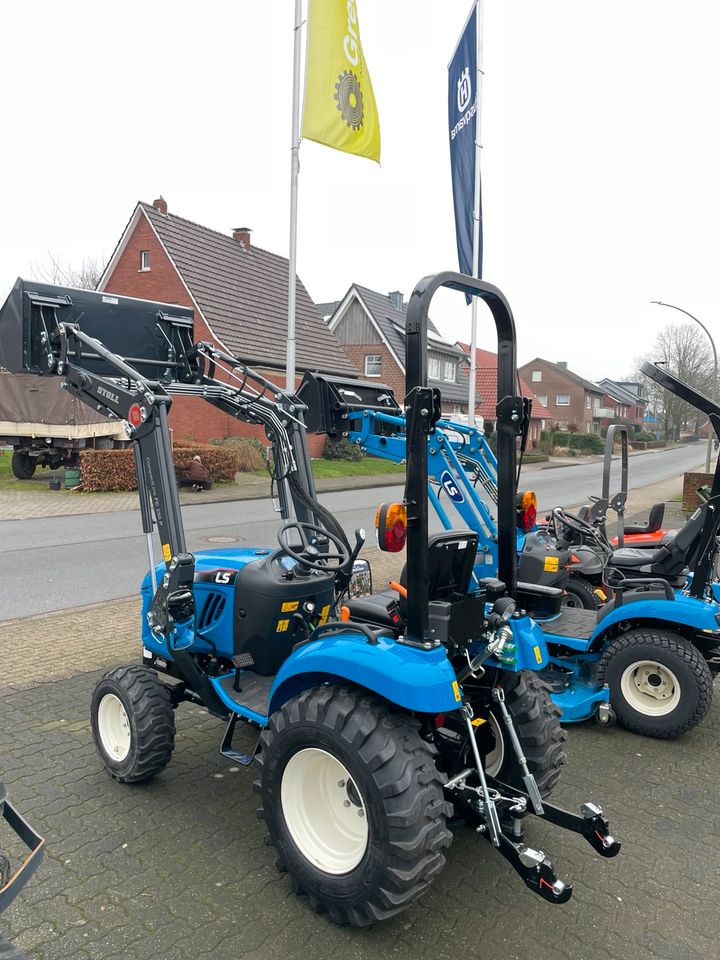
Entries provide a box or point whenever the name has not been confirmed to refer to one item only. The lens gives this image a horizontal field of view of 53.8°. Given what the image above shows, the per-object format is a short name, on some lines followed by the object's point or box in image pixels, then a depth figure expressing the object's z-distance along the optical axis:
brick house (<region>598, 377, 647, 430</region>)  94.53
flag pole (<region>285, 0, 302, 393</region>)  8.48
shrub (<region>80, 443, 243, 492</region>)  17.28
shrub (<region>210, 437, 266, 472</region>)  22.84
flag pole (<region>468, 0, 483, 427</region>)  11.99
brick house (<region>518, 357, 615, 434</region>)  76.19
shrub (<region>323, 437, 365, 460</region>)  28.56
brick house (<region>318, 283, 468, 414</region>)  36.16
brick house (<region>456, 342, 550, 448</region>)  39.22
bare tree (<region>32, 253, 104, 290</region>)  38.12
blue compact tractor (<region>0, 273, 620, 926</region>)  2.58
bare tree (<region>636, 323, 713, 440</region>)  49.22
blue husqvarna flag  12.02
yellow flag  8.51
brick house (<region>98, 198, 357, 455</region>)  24.64
